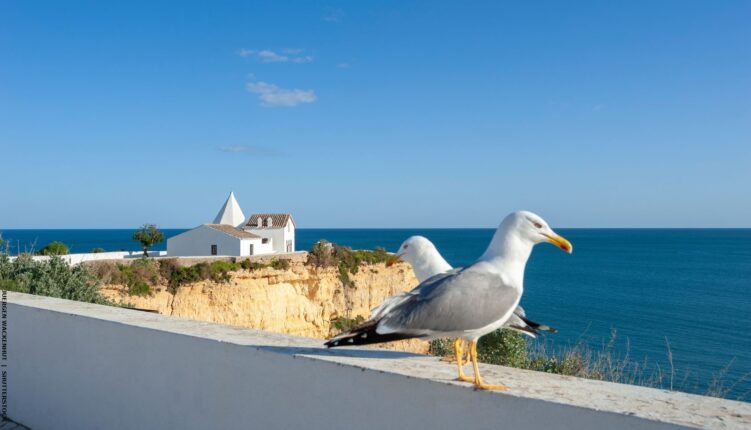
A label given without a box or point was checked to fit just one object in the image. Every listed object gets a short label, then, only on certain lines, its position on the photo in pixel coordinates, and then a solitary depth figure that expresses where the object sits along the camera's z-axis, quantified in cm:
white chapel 3397
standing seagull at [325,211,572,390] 226
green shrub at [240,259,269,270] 2759
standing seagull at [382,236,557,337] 331
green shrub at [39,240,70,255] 2205
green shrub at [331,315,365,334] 3062
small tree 3291
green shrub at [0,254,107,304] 609
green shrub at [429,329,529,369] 938
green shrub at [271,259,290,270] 2886
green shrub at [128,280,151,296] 2270
